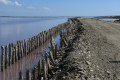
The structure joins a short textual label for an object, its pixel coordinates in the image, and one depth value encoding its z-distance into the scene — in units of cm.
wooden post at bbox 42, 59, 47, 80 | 834
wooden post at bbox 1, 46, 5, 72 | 1146
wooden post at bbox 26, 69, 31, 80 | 747
